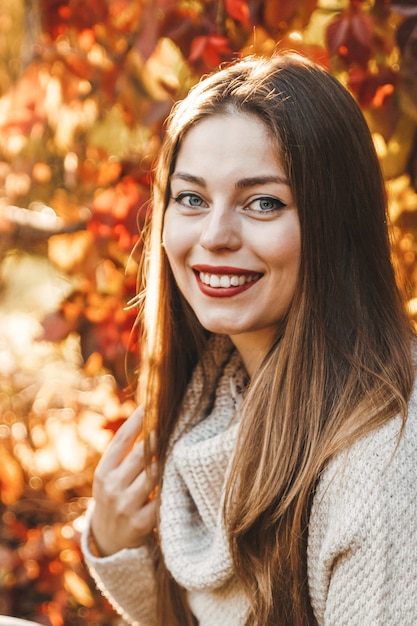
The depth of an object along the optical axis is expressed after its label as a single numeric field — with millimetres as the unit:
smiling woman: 871
